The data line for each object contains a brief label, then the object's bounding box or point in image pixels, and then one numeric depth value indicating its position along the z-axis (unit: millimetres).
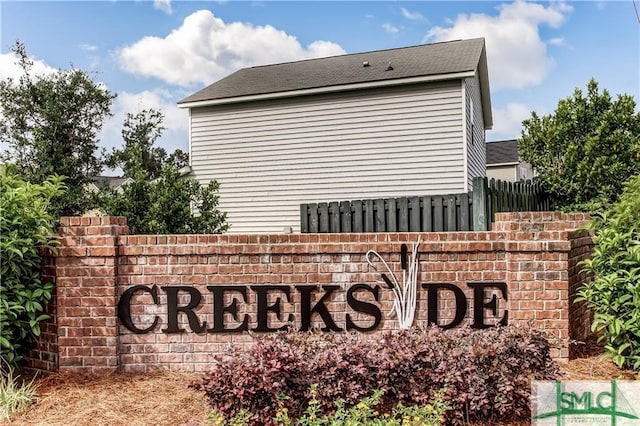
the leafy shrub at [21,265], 4371
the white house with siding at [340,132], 11914
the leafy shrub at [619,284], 4238
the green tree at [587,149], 10820
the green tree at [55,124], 12969
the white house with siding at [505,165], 26969
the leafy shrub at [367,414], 3154
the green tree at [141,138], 15209
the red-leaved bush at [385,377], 3318
